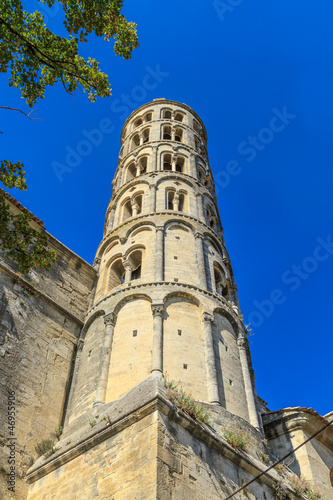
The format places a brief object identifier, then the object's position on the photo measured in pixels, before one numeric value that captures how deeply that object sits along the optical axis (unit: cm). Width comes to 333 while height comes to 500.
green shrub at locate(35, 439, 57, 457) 1181
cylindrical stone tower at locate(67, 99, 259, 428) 1325
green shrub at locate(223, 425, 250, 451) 1111
